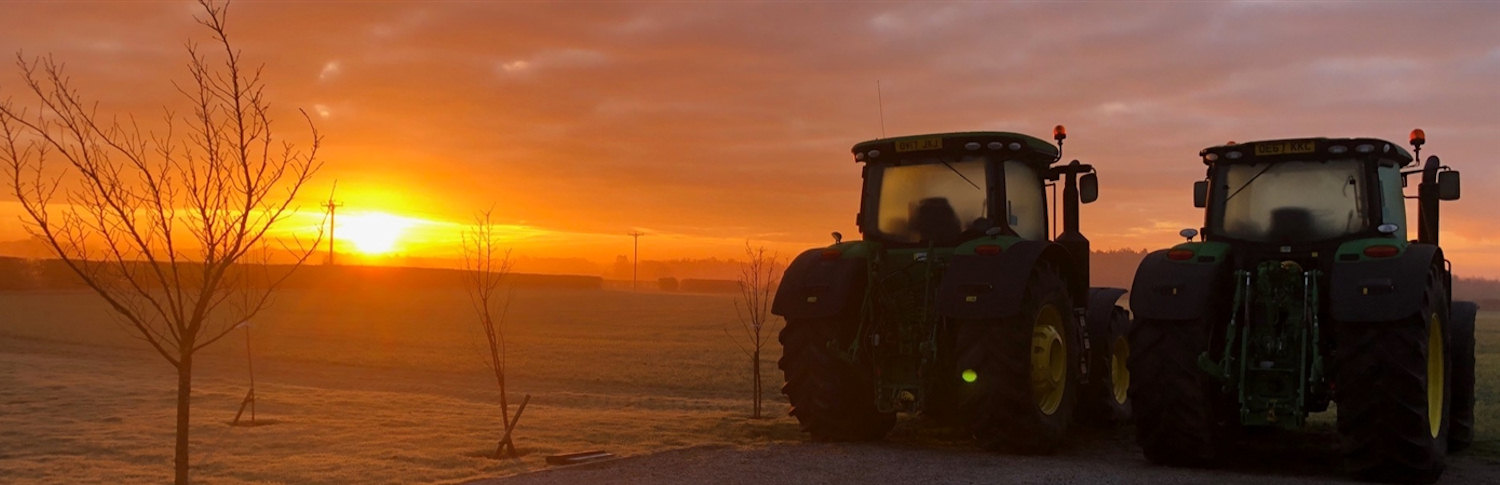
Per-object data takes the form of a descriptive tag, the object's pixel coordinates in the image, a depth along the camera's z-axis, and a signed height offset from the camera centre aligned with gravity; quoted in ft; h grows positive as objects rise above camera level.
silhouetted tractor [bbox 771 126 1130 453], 32.55 -0.32
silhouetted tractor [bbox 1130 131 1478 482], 28.94 -0.55
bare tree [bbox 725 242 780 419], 50.37 -3.80
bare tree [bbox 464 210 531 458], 36.65 -4.04
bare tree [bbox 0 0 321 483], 26.00 +1.51
